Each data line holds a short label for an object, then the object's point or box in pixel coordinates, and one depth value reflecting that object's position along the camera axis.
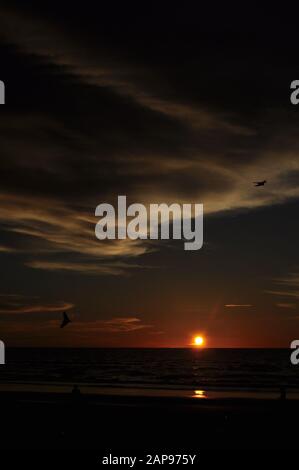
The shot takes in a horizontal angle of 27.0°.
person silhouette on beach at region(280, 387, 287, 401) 33.34
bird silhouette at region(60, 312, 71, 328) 32.12
